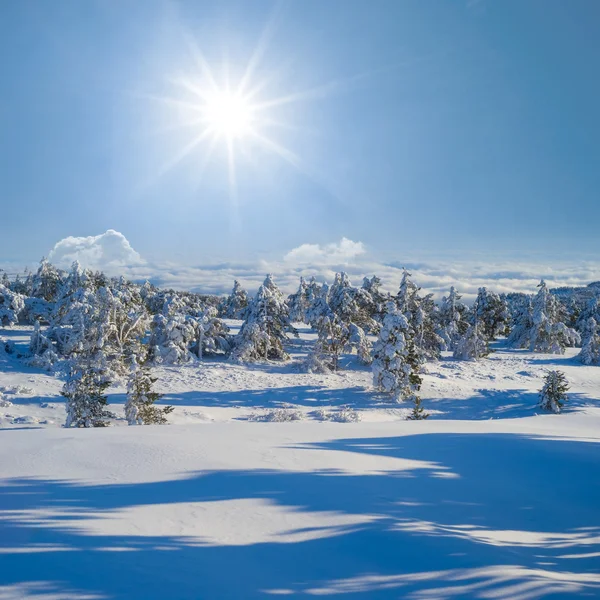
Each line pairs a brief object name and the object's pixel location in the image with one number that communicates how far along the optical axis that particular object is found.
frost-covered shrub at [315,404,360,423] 19.92
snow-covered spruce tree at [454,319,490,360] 40.31
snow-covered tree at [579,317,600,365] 40.16
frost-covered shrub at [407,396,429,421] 19.20
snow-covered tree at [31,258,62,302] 52.50
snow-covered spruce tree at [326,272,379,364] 33.47
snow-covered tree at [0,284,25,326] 37.22
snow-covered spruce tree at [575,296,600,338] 53.84
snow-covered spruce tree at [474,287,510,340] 52.50
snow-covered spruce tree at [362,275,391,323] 44.10
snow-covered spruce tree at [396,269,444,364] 37.84
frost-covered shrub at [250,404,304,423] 18.42
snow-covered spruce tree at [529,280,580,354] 48.62
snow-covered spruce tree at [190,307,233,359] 34.50
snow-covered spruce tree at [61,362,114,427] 15.16
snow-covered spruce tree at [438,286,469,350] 50.66
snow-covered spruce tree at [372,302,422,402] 25.83
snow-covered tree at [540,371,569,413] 23.19
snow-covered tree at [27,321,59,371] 27.17
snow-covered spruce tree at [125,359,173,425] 16.52
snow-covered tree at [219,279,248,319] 58.59
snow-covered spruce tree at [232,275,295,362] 33.94
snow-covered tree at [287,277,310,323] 64.94
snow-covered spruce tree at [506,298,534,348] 51.84
